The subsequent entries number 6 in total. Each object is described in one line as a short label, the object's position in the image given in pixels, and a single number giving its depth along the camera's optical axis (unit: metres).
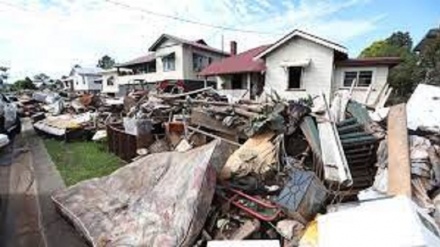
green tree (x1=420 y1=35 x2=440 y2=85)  17.07
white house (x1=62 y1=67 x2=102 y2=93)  51.47
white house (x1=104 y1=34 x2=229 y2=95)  28.05
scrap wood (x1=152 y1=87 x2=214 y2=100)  11.21
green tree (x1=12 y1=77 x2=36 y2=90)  60.86
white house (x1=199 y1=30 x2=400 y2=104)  15.84
